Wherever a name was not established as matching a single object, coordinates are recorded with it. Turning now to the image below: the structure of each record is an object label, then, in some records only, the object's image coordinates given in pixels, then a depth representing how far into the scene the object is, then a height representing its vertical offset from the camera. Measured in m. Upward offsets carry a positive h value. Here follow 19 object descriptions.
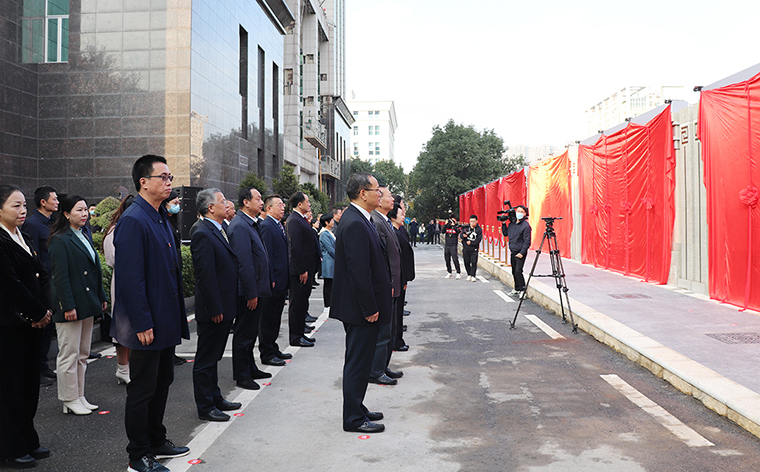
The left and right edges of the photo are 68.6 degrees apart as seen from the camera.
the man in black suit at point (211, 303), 4.64 -0.55
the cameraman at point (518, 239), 11.69 +0.02
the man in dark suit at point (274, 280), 6.55 -0.52
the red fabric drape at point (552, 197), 19.39 +1.65
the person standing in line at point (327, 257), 10.00 -0.33
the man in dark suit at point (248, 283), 5.45 -0.45
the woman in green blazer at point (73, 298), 4.76 -0.53
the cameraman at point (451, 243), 16.69 -0.11
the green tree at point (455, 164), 48.47 +6.67
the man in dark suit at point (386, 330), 5.56 -0.91
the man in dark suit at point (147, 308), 3.48 -0.46
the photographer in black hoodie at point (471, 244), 15.83 -0.13
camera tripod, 8.54 -0.49
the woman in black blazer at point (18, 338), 3.71 -0.71
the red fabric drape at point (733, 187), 8.38 +0.87
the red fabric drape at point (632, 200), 11.76 +1.00
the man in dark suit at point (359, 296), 4.31 -0.45
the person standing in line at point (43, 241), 5.88 -0.05
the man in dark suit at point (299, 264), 7.63 -0.35
